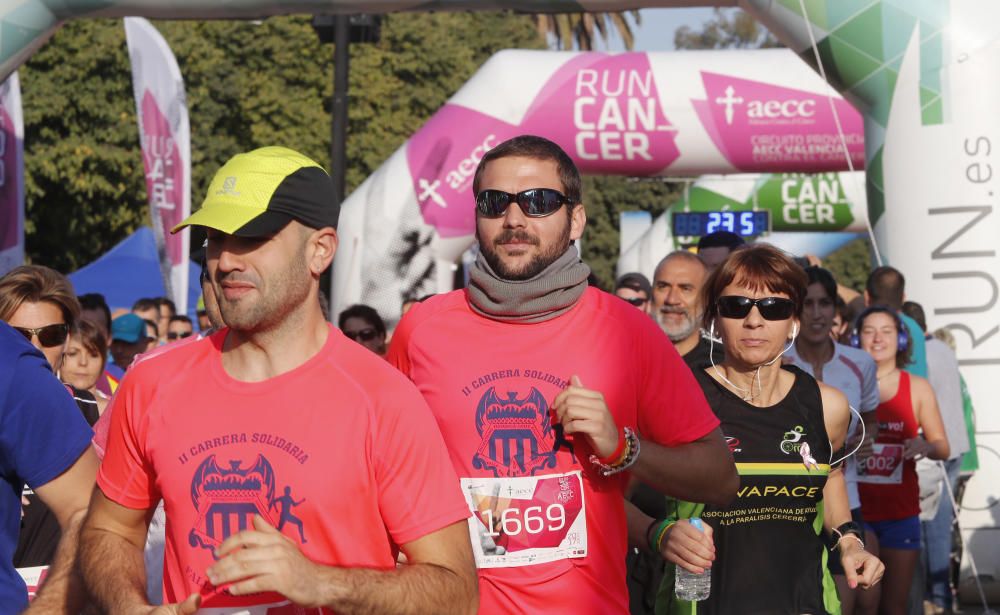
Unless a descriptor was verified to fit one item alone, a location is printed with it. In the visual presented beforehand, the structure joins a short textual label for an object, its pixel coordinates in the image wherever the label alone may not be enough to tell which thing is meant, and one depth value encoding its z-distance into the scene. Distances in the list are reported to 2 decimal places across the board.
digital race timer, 12.95
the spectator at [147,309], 11.84
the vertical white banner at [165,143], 12.71
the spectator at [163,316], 12.10
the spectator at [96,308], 8.28
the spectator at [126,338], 8.98
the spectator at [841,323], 8.70
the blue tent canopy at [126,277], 18.28
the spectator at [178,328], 11.87
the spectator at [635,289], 7.91
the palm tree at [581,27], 37.94
